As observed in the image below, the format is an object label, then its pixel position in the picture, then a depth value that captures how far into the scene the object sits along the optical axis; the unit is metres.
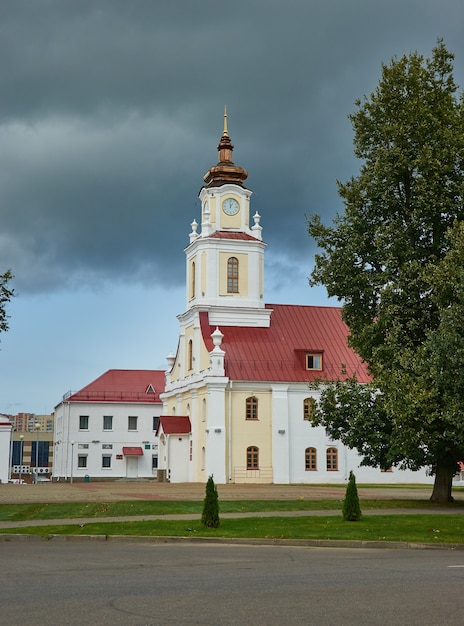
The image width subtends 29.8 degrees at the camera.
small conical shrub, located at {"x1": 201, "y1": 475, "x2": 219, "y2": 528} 22.31
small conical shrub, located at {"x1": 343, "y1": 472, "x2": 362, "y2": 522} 24.27
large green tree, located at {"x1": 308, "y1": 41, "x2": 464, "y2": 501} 32.06
